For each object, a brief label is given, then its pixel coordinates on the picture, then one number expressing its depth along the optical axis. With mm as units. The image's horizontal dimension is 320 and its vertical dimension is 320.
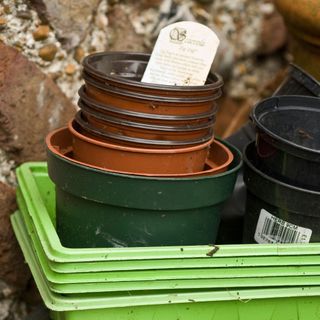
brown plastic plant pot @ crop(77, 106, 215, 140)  864
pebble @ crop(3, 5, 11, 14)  945
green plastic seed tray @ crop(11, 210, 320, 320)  843
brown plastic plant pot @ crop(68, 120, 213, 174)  862
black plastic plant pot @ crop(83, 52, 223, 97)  858
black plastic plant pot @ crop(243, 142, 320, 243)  874
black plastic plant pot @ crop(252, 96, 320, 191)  867
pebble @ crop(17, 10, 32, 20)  957
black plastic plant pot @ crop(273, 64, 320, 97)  944
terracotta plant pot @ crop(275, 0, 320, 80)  957
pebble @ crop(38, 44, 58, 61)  981
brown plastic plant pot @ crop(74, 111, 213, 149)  866
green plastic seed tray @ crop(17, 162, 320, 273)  837
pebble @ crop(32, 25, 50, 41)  973
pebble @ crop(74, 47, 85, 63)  1010
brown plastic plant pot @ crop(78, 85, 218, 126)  862
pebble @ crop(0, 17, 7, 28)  943
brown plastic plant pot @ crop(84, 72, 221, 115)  859
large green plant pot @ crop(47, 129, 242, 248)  852
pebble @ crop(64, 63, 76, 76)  1006
